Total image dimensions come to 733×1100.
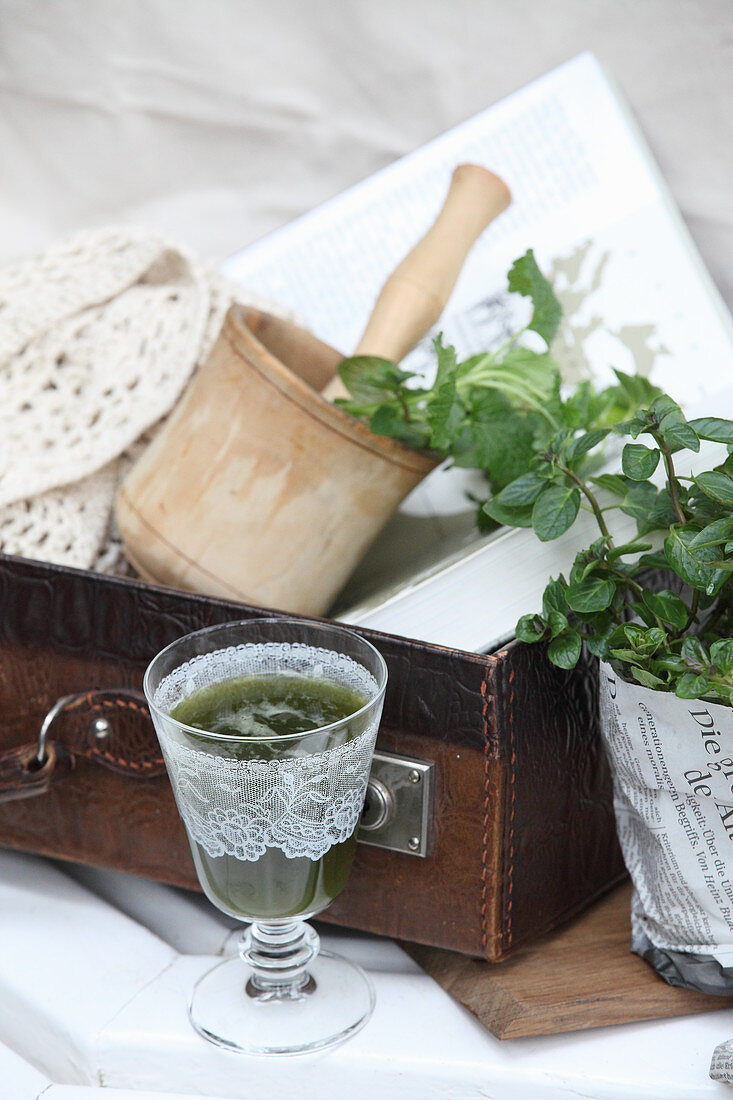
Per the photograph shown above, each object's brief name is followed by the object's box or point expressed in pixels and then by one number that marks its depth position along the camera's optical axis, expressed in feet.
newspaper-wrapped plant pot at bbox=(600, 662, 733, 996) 3.48
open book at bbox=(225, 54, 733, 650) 4.23
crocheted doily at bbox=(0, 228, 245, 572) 4.00
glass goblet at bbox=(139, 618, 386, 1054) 3.45
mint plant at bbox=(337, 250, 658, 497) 3.75
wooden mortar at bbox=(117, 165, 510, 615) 3.80
